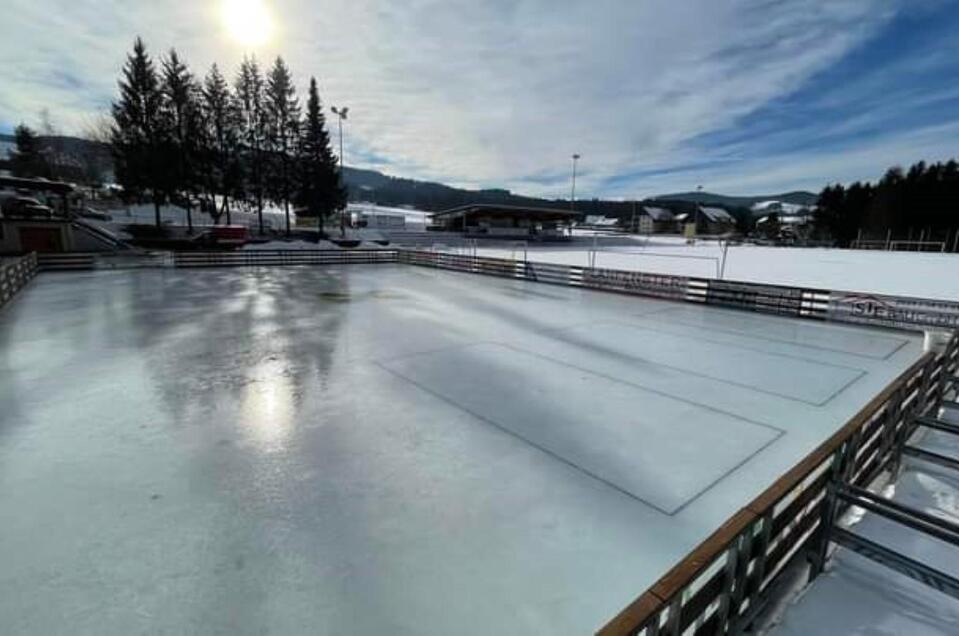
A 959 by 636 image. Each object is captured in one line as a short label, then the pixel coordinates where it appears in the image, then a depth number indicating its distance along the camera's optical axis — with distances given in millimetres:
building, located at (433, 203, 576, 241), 41406
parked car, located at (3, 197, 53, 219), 21234
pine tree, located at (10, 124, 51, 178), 37156
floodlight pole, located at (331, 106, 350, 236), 26344
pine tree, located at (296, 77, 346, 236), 33094
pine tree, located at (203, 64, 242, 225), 29719
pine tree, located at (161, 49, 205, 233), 27719
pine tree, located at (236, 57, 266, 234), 31469
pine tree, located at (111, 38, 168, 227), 26609
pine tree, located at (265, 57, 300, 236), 32438
